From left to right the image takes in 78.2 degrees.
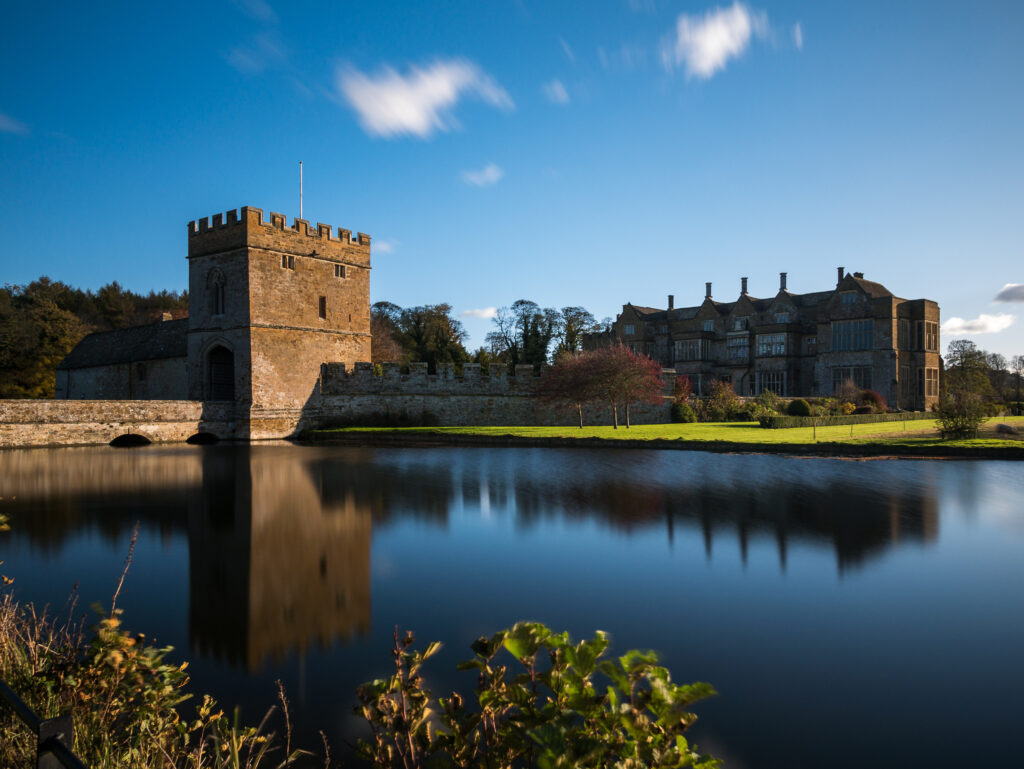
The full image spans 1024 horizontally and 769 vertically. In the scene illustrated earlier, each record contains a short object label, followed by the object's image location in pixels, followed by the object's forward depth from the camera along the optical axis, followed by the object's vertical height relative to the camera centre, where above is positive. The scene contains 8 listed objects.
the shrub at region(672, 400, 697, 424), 30.86 -1.23
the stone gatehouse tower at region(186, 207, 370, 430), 27.98 +4.04
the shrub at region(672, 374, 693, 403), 31.95 -0.10
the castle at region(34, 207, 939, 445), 27.08 +1.59
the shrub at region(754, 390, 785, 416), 31.61 -0.84
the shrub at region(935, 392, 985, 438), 20.80 -1.17
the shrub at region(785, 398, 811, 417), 30.06 -1.10
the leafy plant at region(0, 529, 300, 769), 2.79 -1.50
